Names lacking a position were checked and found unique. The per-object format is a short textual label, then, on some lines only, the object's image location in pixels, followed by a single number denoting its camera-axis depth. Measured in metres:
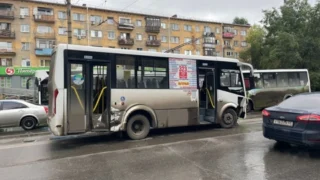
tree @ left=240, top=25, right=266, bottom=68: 51.76
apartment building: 45.41
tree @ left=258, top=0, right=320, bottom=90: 32.78
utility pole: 16.53
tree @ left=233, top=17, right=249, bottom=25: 88.94
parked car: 13.27
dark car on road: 6.81
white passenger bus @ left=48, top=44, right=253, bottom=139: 8.55
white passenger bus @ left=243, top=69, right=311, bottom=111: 19.91
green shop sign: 42.88
